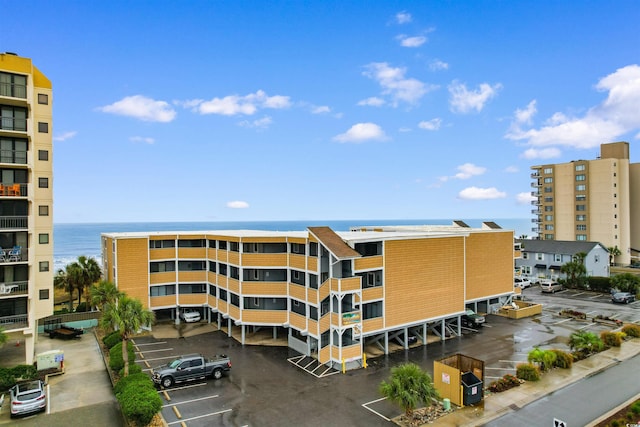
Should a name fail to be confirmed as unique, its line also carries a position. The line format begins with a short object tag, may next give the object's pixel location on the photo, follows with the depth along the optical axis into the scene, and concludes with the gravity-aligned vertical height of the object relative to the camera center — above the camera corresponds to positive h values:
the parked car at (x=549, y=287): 60.52 -11.20
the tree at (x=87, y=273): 45.12 -6.24
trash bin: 22.19 -10.14
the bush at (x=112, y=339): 32.50 -10.17
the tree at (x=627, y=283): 55.94 -9.71
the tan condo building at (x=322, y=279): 29.72 -5.68
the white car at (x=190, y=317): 42.25 -10.70
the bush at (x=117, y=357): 27.22 -10.12
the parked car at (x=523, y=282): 62.07 -10.59
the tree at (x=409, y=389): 20.22 -9.10
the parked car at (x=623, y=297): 52.06 -11.01
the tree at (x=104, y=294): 30.86 -5.98
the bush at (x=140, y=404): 19.22 -9.31
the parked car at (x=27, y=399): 21.67 -10.23
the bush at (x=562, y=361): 28.34 -10.62
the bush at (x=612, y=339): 33.31 -10.61
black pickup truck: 25.91 -10.38
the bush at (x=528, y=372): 26.12 -10.59
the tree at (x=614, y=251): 80.62 -7.34
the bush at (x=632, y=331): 36.34 -10.85
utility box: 28.44 -10.41
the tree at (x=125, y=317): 25.57 -6.55
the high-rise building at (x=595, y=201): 83.25 +3.50
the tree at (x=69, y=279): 44.69 -6.95
